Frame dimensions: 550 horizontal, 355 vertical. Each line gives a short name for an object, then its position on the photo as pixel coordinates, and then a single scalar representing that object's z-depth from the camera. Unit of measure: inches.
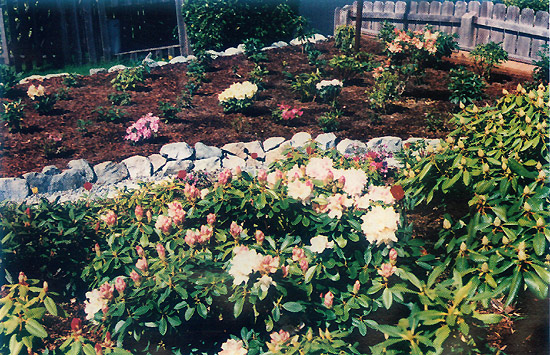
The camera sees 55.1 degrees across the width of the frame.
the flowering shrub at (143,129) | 285.9
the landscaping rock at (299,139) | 279.4
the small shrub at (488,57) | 352.6
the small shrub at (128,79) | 347.6
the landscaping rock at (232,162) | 276.1
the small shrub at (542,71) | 330.8
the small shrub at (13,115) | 303.6
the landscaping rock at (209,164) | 273.3
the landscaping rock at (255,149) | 282.2
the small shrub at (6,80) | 344.5
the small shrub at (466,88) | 310.5
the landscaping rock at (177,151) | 277.3
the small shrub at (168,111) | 306.4
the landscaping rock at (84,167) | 268.7
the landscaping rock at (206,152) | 277.7
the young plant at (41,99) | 319.3
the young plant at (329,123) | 289.0
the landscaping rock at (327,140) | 275.7
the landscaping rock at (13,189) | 258.2
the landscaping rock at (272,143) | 282.5
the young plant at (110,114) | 309.3
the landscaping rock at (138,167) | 272.8
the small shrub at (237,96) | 310.2
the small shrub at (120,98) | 327.0
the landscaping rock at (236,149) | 281.4
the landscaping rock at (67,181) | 264.8
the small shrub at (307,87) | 325.1
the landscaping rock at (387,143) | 271.3
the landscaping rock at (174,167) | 273.0
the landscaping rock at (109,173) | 269.6
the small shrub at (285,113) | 298.4
